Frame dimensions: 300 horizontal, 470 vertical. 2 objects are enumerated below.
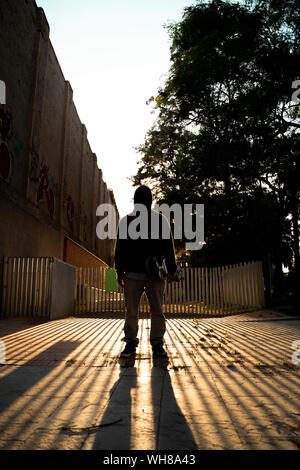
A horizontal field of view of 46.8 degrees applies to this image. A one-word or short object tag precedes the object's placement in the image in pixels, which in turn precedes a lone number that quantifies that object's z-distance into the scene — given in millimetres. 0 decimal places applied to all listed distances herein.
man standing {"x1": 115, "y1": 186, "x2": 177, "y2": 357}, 4121
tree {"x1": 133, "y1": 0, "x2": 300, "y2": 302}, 12094
